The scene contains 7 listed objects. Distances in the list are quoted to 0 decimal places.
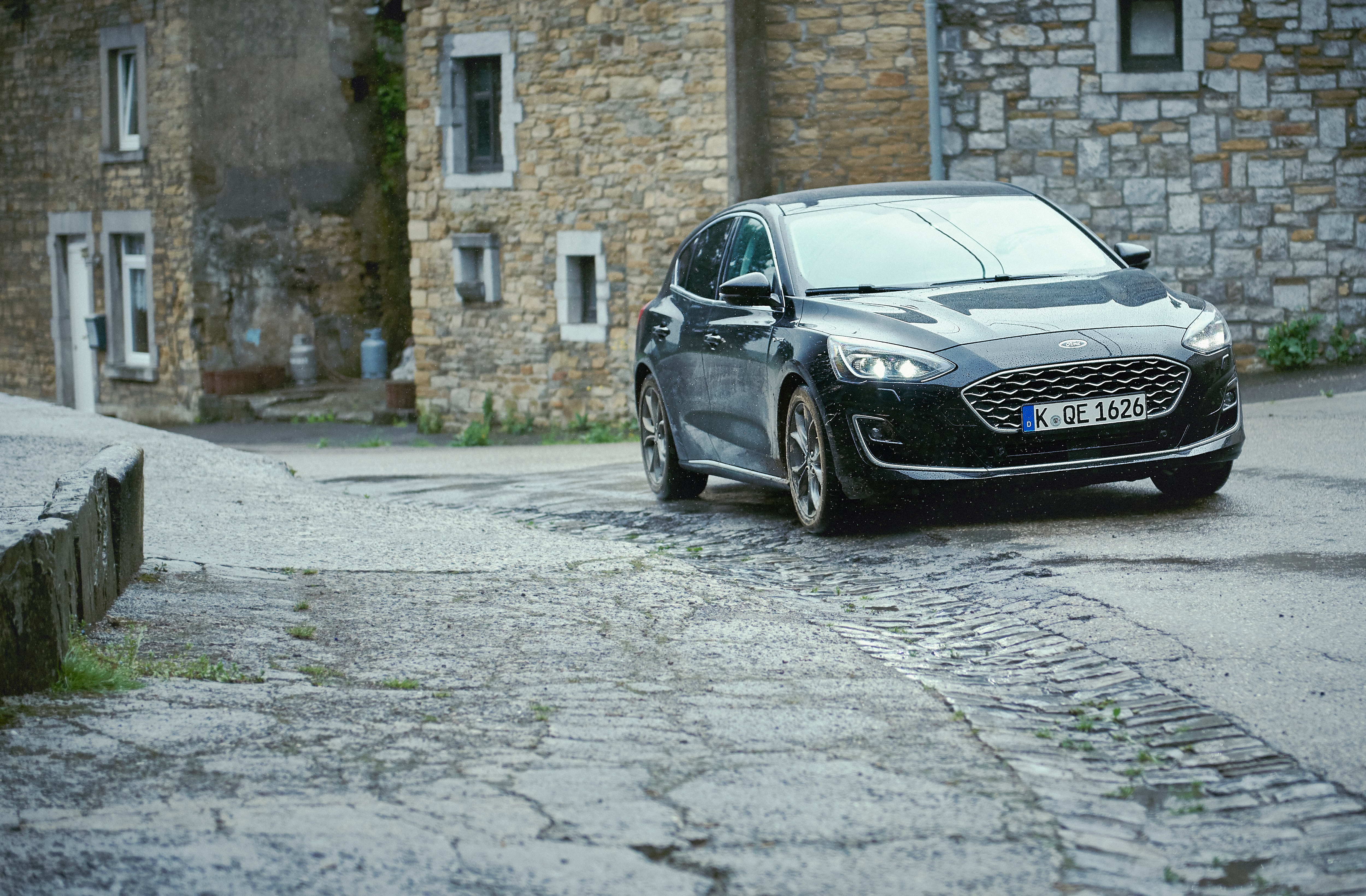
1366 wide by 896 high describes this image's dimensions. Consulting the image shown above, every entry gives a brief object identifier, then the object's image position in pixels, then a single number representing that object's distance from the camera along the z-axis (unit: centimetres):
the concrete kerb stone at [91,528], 529
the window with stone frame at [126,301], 2473
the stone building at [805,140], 1577
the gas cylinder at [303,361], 2408
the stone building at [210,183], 2342
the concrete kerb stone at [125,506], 622
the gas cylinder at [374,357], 2431
